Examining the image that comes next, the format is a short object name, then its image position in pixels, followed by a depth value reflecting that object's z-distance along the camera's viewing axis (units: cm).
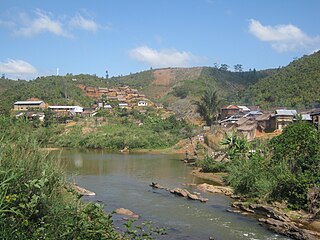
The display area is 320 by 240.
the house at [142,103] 9563
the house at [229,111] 7131
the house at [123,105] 9177
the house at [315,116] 4291
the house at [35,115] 6909
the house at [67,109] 8126
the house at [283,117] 5050
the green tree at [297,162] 2309
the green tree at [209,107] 7256
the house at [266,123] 5297
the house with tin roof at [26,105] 8119
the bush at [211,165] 3850
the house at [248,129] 4966
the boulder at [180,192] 2756
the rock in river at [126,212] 2123
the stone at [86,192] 2647
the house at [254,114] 5998
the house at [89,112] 7944
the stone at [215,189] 2912
